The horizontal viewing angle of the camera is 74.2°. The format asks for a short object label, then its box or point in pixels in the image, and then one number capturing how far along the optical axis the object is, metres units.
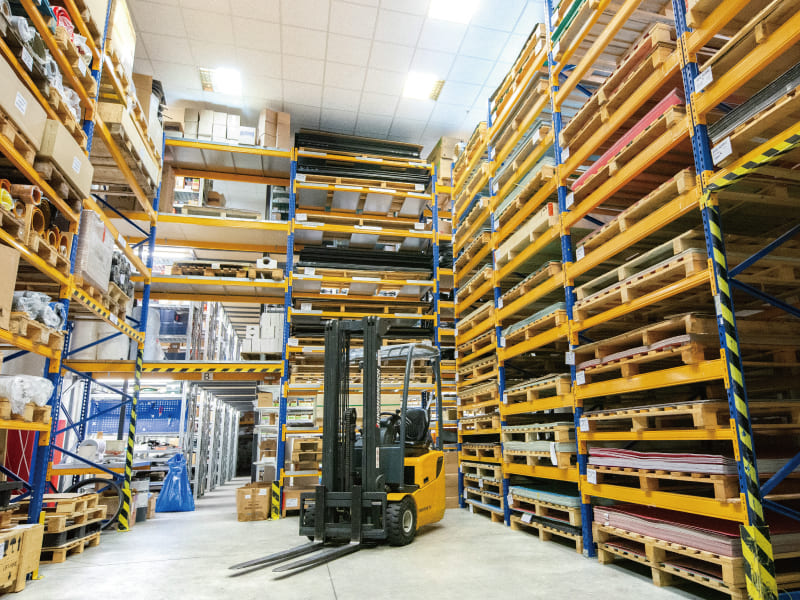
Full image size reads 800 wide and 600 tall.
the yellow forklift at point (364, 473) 5.58
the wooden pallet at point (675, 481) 3.52
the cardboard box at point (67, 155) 4.61
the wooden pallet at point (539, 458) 5.56
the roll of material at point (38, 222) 4.88
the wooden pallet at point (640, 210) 3.97
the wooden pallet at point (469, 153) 9.01
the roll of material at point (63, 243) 5.29
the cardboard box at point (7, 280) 3.90
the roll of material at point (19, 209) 4.34
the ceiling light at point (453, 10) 8.81
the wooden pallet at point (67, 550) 5.32
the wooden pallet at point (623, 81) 4.40
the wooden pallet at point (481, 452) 7.50
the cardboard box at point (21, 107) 3.84
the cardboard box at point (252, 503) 8.32
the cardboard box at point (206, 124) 10.30
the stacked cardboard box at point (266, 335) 9.73
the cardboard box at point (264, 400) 10.02
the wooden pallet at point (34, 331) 4.21
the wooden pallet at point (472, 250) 8.49
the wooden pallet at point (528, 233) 6.06
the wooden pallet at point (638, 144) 4.14
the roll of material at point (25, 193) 4.41
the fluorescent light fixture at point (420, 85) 10.59
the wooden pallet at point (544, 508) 5.32
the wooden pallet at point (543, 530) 5.33
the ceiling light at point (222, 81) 10.38
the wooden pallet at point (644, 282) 3.87
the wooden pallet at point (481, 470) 7.44
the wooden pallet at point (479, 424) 7.66
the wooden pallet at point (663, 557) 3.37
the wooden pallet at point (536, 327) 5.83
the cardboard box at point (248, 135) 10.59
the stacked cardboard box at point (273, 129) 10.56
